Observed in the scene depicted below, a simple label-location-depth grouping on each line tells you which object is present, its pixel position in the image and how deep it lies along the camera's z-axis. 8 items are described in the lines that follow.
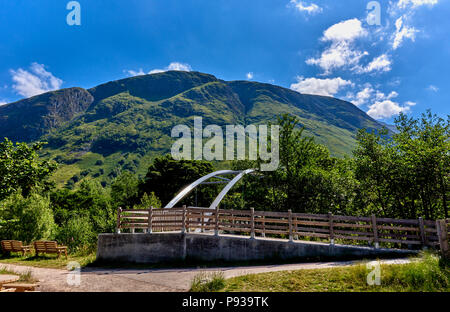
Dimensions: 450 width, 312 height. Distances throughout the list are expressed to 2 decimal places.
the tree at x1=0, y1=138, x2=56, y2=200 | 12.72
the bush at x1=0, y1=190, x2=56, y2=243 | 21.94
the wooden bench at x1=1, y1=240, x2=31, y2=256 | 17.61
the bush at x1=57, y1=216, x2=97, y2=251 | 21.91
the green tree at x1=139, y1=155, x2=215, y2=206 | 48.81
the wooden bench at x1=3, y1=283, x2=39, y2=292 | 6.94
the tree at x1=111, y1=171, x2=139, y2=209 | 51.19
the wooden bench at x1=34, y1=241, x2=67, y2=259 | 16.31
